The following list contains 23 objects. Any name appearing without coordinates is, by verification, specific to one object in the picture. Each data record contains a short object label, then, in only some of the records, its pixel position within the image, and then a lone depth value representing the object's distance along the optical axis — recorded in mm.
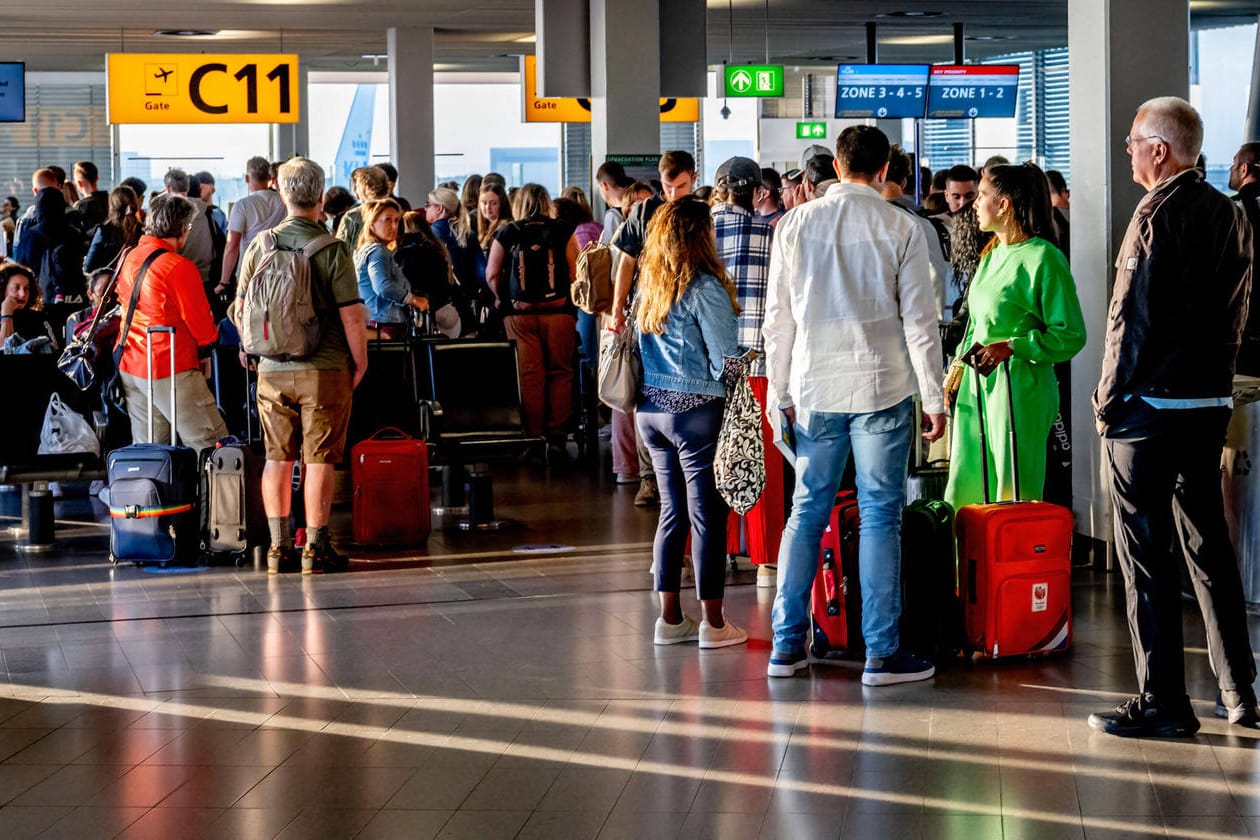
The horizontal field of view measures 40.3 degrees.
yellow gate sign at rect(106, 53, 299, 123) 18750
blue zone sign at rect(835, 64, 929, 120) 17078
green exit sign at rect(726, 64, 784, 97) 21125
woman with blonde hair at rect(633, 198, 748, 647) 5969
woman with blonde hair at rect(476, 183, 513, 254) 11945
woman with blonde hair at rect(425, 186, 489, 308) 12352
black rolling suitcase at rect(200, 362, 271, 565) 8305
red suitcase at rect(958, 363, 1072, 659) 5777
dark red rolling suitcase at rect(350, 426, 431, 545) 8641
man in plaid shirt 7145
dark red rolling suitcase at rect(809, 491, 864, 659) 5949
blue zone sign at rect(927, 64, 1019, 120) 16562
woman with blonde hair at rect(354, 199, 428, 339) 9367
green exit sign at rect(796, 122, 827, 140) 25891
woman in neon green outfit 6270
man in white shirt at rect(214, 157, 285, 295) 11531
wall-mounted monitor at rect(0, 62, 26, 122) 20438
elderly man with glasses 4805
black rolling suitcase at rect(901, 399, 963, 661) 5836
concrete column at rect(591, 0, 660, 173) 12789
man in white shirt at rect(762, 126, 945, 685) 5418
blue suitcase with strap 8219
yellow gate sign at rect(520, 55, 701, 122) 19684
